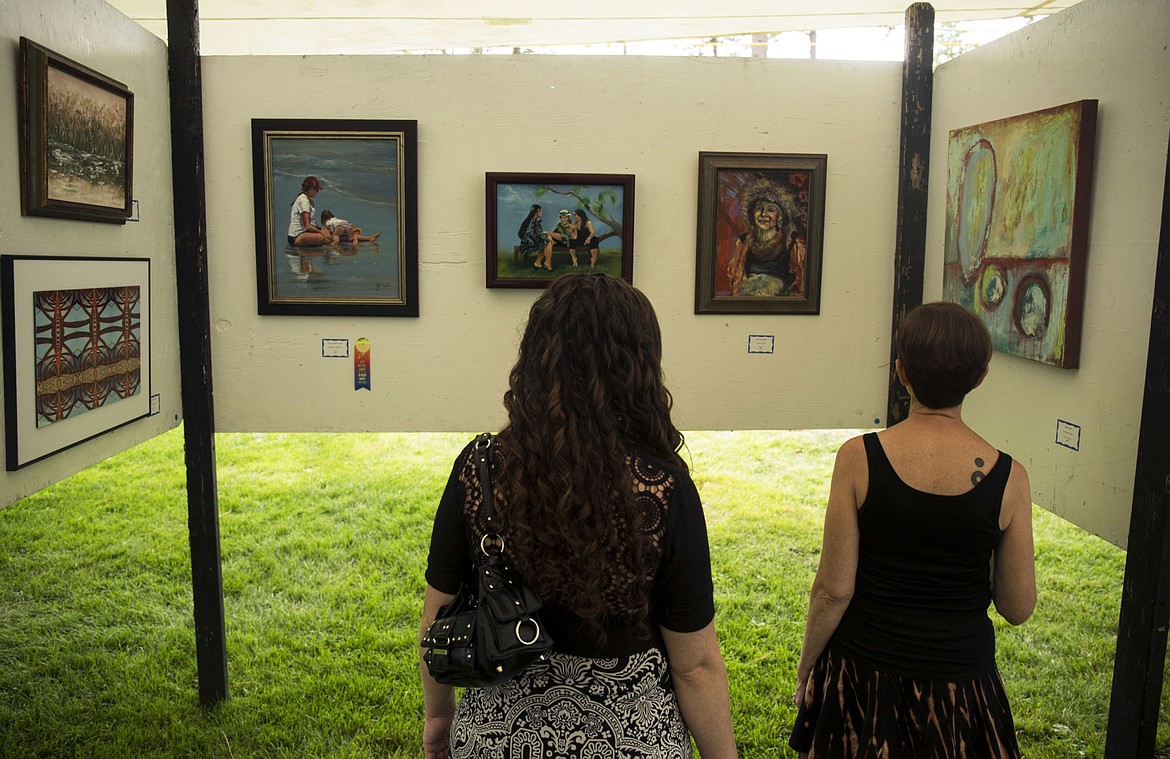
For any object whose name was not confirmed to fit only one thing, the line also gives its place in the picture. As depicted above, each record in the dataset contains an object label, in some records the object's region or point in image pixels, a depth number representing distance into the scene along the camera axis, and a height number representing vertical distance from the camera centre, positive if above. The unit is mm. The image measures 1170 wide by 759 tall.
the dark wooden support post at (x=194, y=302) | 3441 -125
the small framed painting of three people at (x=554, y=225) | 3621 +202
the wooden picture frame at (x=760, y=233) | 3664 +191
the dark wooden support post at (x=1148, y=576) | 2404 -778
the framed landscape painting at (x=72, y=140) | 2646 +390
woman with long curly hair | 1745 -508
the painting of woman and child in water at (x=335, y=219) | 3578 +207
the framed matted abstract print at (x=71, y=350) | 2666 -267
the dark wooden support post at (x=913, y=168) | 3643 +467
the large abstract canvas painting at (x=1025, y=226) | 2746 +198
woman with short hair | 2154 -665
